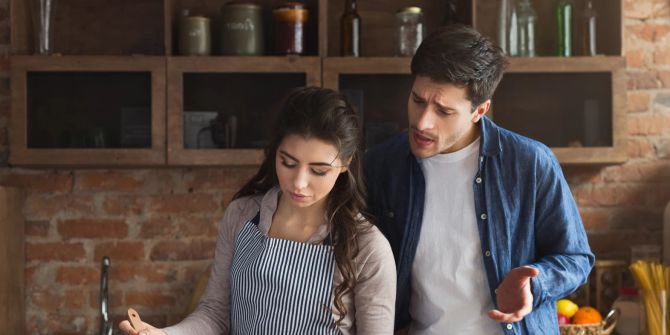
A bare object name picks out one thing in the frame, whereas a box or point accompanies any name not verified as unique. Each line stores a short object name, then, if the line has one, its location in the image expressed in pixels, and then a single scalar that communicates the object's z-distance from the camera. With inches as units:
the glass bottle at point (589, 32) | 116.4
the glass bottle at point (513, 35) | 117.3
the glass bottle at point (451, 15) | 121.1
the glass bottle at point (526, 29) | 117.4
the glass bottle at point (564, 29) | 117.1
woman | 67.2
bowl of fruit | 107.7
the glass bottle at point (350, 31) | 117.2
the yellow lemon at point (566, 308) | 112.0
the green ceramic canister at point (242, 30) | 114.6
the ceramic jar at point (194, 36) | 114.8
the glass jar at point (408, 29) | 117.4
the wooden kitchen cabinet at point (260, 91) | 113.1
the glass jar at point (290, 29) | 114.7
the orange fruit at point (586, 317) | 110.0
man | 73.2
